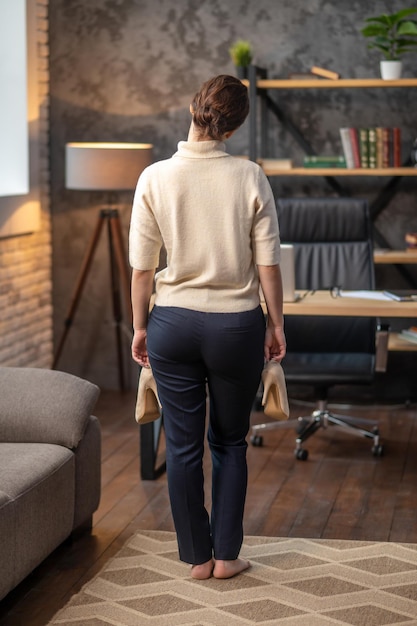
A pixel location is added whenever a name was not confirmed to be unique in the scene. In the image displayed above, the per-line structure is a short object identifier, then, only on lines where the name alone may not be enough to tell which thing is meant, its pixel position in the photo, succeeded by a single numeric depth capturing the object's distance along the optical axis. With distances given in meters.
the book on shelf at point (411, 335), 4.89
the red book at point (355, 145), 5.55
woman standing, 2.95
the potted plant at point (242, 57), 5.54
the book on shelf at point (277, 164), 5.62
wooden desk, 4.17
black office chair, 4.95
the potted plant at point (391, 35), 5.32
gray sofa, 3.01
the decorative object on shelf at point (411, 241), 5.66
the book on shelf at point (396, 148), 5.54
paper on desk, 4.41
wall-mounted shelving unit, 5.46
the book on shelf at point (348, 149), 5.57
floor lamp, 5.46
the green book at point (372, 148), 5.53
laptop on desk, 4.18
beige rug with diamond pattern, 2.96
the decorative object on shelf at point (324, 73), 5.52
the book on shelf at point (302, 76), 5.57
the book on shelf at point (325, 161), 5.61
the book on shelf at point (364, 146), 5.53
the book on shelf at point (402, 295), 4.32
